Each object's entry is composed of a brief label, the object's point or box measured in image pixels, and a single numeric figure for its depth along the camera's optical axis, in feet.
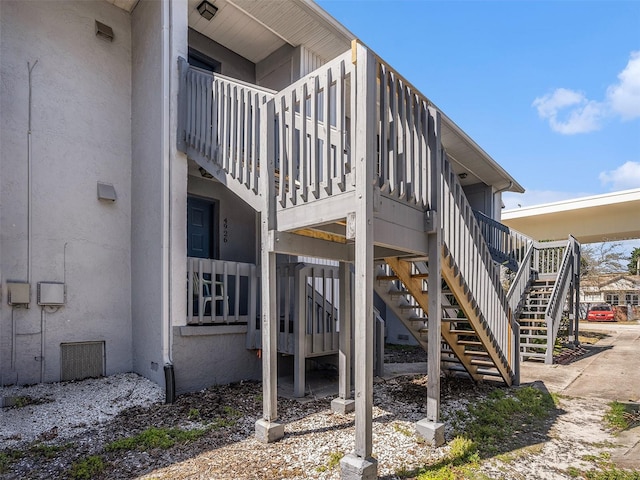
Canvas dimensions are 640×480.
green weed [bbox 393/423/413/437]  12.45
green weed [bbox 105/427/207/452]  11.55
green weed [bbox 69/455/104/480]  9.91
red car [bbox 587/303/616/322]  68.90
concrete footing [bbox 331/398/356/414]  14.57
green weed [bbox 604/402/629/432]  13.46
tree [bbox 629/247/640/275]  94.94
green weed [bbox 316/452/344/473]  10.05
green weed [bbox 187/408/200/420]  13.97
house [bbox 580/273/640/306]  82.43
